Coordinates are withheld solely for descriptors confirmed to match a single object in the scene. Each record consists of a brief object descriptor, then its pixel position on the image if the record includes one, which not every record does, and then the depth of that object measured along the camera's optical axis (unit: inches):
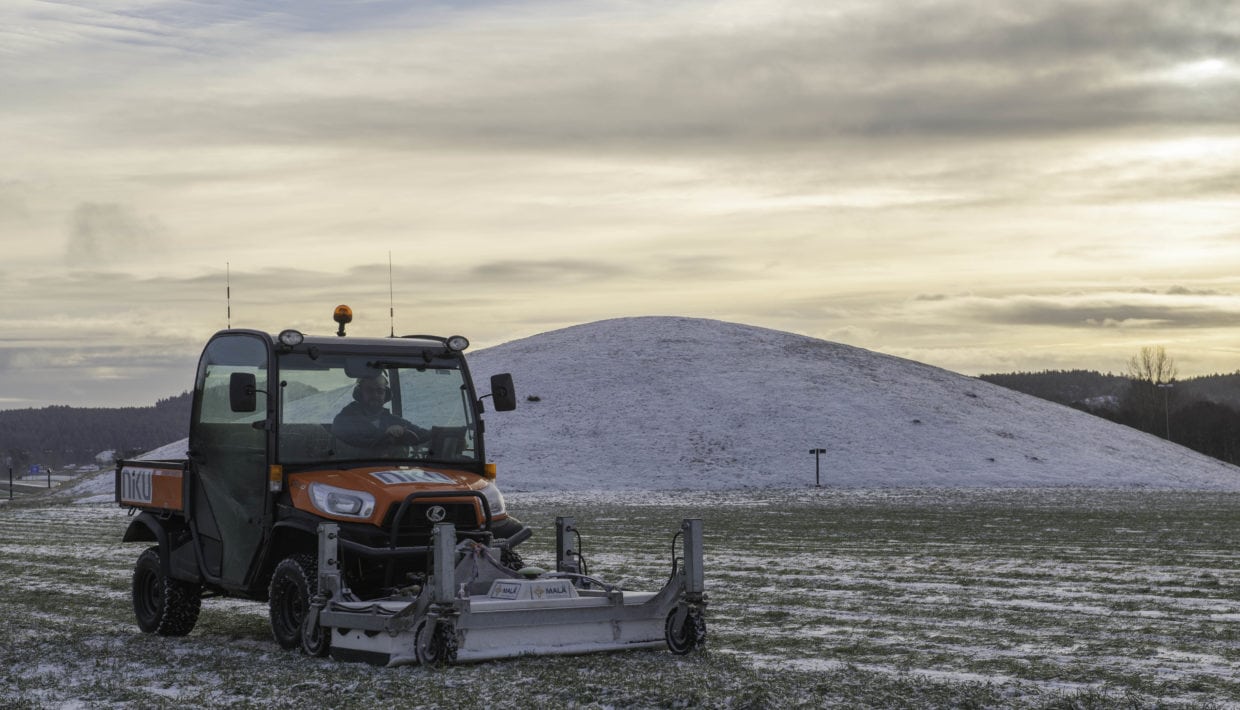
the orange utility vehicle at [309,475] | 466.3
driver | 497.7
